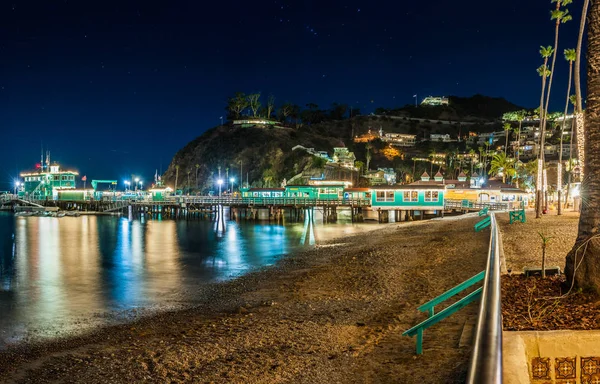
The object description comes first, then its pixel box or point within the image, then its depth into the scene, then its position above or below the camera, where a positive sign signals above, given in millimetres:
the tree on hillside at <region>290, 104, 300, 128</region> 165288 +28240
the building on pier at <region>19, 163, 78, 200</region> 98312 +2428
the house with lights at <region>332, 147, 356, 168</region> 115812 +8161
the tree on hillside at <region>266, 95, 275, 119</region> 159375 +29160
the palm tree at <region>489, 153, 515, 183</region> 81088 +4034
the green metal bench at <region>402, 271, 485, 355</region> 6377 -1770
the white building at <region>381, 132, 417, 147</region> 160788 +17620
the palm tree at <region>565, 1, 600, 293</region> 6871 +181
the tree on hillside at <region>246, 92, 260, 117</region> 158975 +31014
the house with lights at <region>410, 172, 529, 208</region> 65312 -824
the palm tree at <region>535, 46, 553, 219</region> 32669 +4297
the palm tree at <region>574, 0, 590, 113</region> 28688 +7668
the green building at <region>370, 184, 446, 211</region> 55125 -1046
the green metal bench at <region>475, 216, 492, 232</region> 27695 -2272
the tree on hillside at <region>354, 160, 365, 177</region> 118562 +5974
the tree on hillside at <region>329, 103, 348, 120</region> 181875 +31005
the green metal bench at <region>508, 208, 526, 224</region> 29828 -1988
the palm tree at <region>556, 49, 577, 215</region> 34438 +9857
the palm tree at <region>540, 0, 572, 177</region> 33469 +12610
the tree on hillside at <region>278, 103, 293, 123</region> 164375 +28601
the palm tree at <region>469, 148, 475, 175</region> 134275 +9621
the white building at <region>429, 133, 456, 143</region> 168750 +18603
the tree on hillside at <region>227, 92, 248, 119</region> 158125 +30101
